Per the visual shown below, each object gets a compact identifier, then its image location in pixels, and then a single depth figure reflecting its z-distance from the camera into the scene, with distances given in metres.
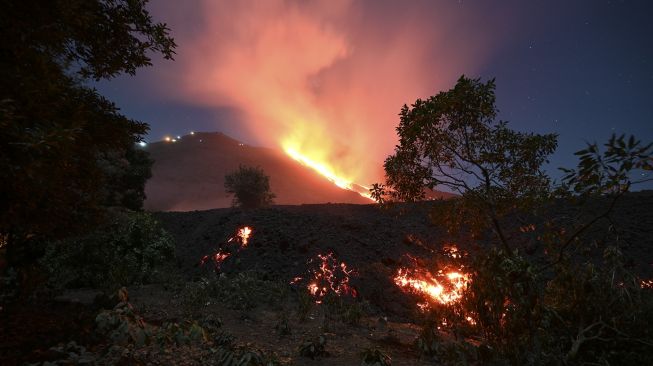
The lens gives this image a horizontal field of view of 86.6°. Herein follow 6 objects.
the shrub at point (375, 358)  6.56
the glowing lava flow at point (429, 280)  7.94
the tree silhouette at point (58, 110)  4.75
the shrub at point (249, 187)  43.59
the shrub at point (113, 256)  14.79
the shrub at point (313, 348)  8.02
